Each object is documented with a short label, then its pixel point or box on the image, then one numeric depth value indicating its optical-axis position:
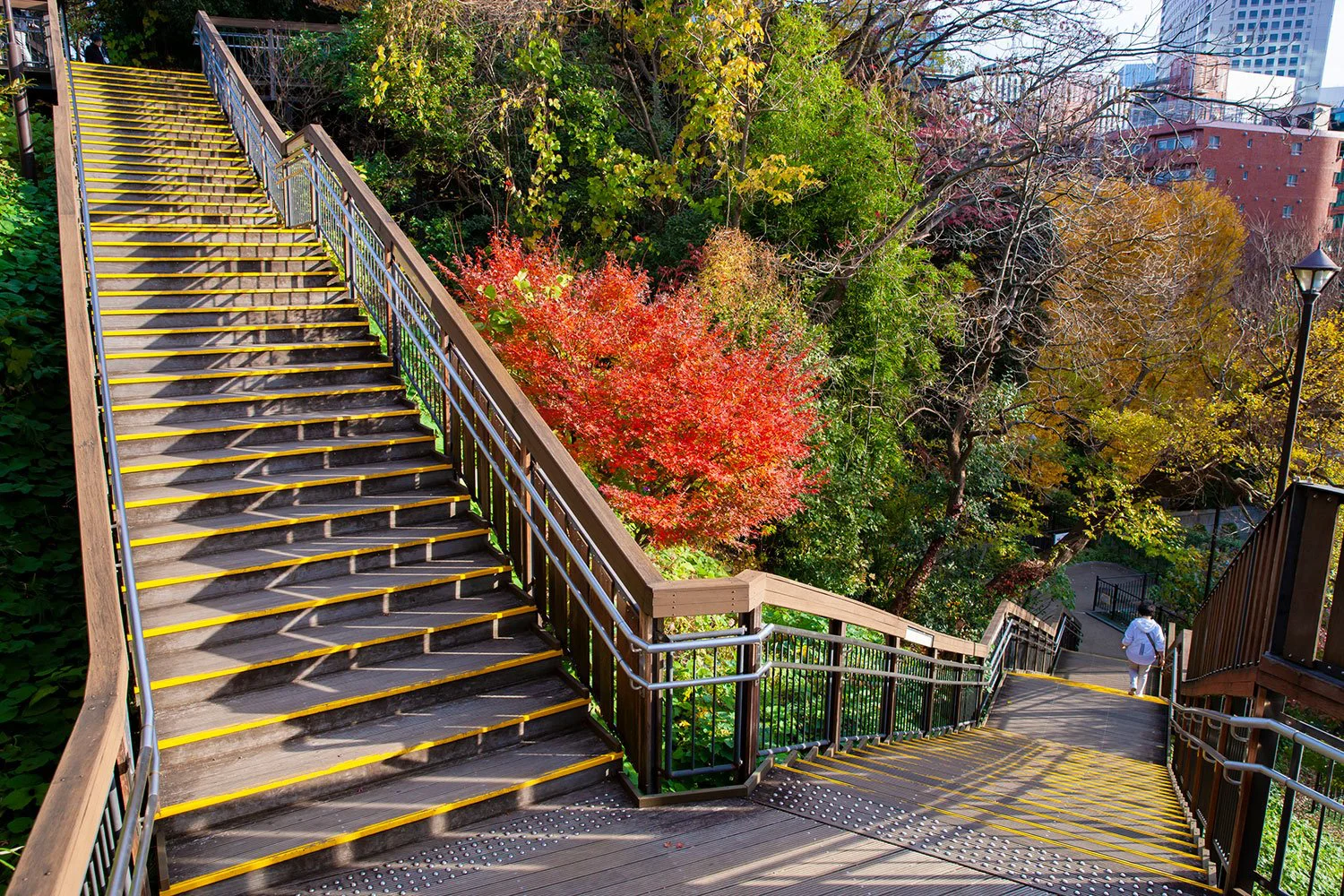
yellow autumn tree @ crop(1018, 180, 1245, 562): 15.12
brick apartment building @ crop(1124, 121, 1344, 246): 49.22
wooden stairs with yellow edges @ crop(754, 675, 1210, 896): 3.69
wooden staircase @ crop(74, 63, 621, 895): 3.93
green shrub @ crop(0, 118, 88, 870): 4.24
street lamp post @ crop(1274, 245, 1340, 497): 8.95
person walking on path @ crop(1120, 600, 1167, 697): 11.45
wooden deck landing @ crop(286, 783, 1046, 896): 3.50
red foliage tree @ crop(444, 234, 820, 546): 7.59
